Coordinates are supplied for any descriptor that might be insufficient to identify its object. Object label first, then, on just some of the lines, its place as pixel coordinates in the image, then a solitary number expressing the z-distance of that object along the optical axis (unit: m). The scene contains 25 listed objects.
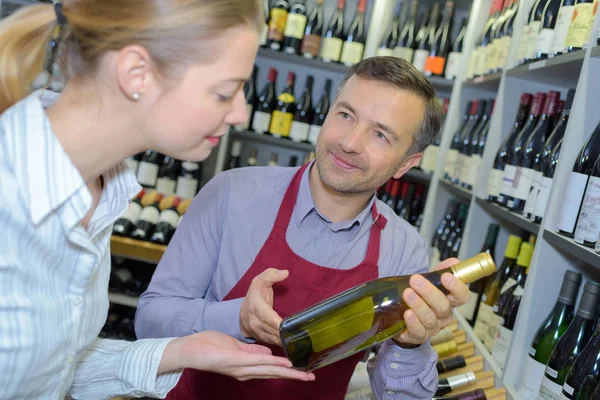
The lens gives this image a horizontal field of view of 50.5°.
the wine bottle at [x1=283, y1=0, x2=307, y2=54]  3.54
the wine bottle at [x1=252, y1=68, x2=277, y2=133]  3.88
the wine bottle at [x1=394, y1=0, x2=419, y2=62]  3.71
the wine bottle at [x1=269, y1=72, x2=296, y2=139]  3.60
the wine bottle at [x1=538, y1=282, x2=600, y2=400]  1.40
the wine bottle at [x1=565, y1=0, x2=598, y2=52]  1.62
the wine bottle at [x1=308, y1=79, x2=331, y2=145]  3.77
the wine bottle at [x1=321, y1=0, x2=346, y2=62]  3.49
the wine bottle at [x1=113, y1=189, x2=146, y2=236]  3.15
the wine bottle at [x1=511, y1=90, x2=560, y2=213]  1.92
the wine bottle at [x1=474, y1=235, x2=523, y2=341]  2.05
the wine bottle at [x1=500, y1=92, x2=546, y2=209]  2.01
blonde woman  0.82
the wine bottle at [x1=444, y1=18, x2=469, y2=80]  3.38
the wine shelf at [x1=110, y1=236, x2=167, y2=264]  3.06
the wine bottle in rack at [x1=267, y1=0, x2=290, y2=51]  3.54
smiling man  1.41
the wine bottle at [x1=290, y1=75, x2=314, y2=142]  3.79
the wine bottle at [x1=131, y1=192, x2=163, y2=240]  3.15
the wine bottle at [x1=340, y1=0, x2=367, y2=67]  3.47
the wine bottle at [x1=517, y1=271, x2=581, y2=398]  1.55
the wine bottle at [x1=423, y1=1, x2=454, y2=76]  3.71
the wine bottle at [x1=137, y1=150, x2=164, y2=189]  3.54
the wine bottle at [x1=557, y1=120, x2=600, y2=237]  1.46
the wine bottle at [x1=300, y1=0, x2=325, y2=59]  3.52
